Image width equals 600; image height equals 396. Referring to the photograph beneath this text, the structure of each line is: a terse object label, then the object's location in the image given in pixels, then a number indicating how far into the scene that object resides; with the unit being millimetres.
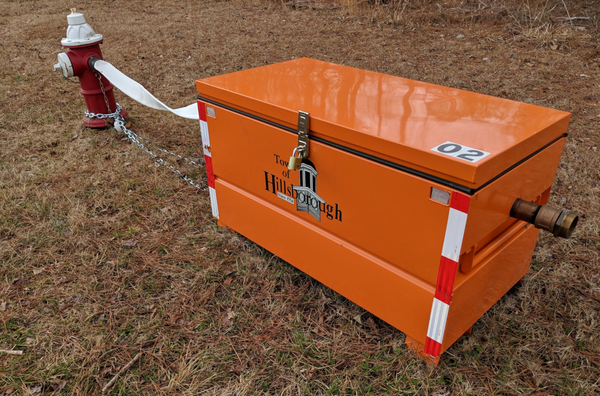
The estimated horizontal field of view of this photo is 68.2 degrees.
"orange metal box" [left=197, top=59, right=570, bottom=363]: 1674
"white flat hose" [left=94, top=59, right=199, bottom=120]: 3680
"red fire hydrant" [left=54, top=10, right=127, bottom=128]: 3947
